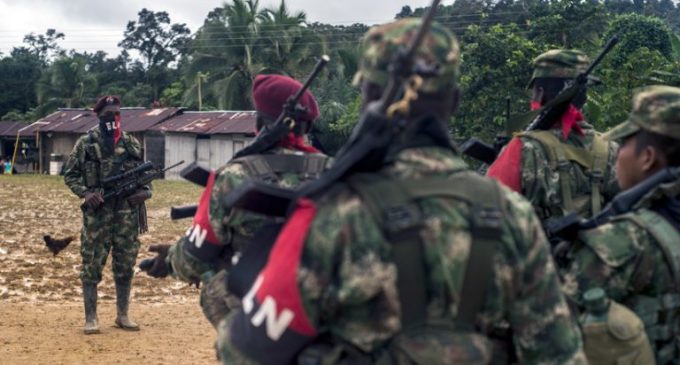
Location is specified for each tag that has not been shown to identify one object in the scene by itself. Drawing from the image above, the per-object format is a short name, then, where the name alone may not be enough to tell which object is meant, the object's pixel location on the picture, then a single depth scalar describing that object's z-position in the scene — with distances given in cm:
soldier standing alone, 904
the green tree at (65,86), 5884
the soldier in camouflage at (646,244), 325
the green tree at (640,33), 2512
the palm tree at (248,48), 4503
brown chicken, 1011
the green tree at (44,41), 9194
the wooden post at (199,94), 4797
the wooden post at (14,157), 4866
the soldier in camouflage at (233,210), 434
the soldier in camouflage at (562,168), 490
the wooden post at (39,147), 4902
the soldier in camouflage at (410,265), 238
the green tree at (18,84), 6731
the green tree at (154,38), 7762
